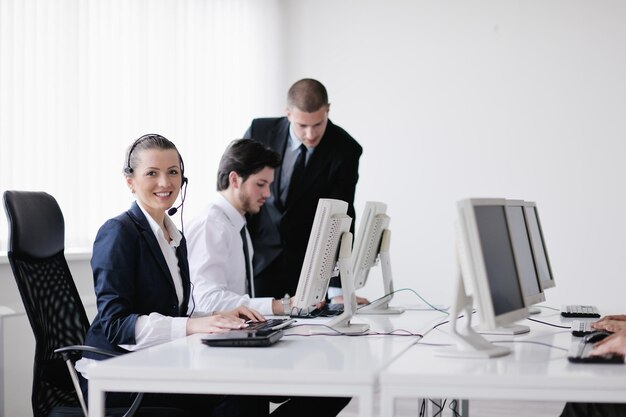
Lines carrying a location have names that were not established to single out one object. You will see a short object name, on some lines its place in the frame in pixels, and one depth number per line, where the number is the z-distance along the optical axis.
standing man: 4.15
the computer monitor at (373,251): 3.29
